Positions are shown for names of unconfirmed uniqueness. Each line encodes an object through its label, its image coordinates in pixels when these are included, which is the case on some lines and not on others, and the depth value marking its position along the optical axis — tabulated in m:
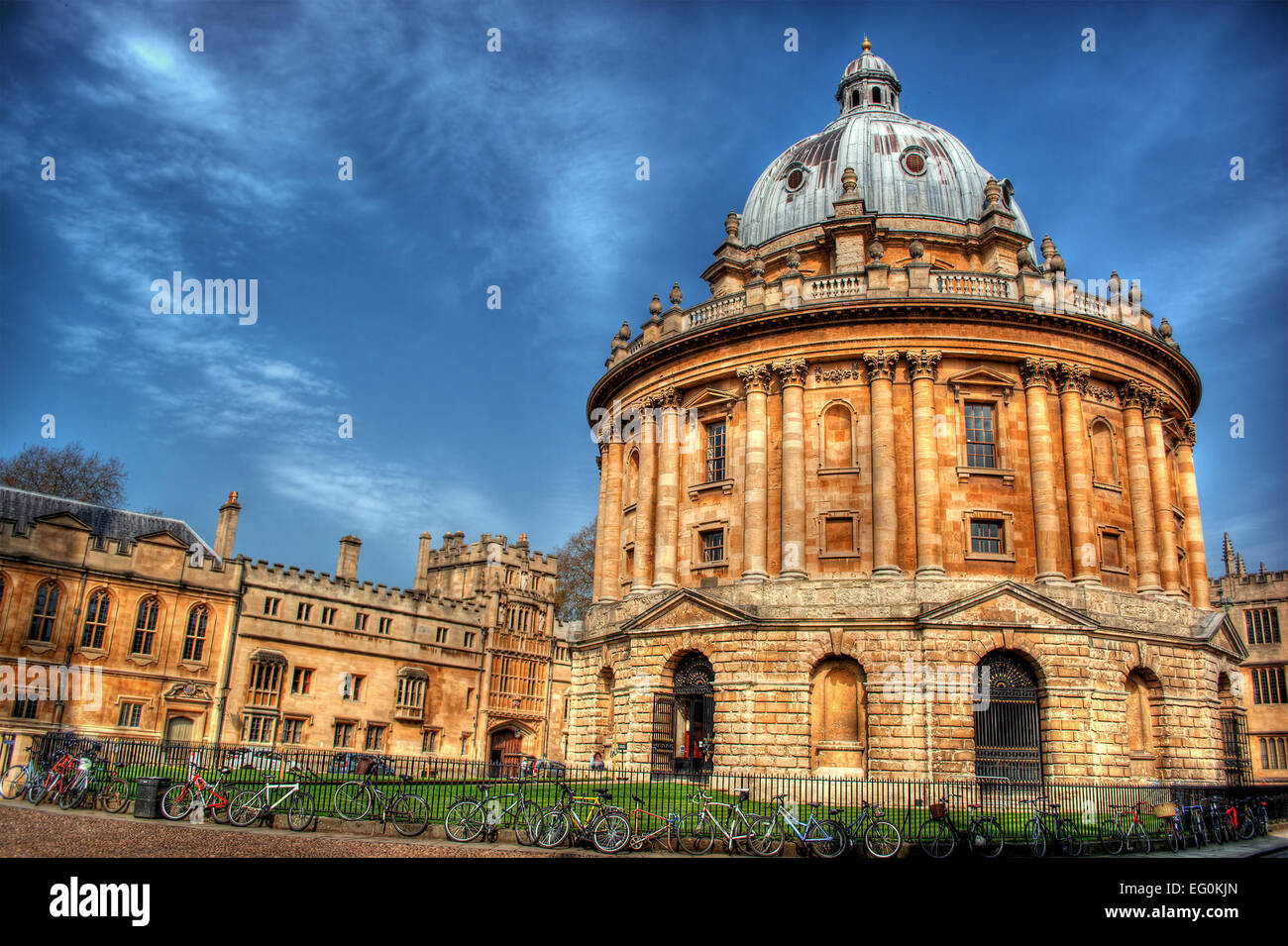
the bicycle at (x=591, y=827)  17.45
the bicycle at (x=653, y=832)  17.48
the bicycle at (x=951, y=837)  18.48
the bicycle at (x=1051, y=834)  19.33
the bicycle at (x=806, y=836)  17.97
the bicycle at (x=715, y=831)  18.03
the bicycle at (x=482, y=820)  17.83
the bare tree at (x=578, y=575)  70.81
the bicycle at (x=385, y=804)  18.42
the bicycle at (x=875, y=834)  18.09
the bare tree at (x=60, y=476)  55.00
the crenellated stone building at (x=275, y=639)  42.88
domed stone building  28.95
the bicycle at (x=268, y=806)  18.73
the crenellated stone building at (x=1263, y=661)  56.47
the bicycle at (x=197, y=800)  20.12
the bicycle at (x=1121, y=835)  20.75
